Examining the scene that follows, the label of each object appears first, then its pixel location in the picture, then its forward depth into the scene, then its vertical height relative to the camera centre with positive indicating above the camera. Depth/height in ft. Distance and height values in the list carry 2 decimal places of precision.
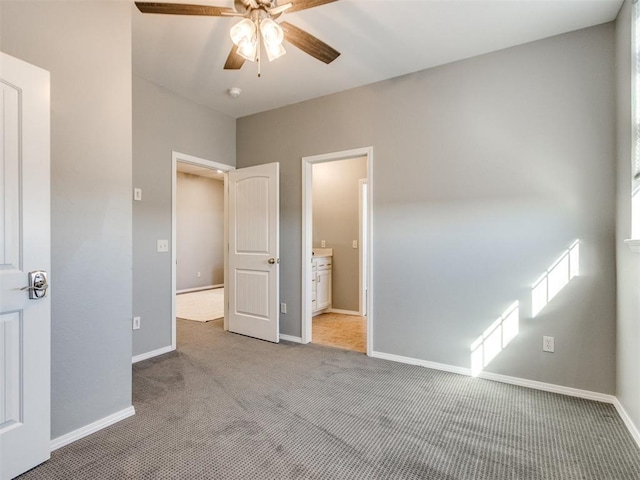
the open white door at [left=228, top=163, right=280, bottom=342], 11.91 -0.46
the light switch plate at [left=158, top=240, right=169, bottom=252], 10.91 -0.21
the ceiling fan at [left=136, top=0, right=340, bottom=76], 5.61 +3.96
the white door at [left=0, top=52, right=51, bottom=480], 5.05 -0.39
